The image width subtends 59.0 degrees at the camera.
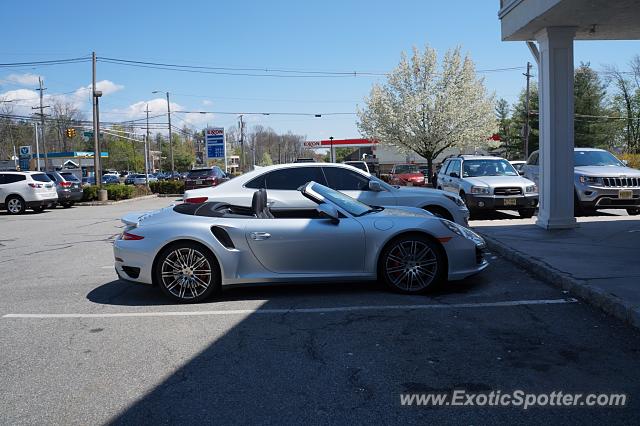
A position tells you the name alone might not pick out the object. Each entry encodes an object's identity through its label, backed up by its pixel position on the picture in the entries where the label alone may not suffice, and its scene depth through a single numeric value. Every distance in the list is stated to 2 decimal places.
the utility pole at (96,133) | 28.47
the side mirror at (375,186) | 9.22
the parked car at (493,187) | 13.66
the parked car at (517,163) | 23.02
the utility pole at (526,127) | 48.88
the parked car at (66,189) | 23.73
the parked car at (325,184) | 8.88
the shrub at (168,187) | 34.56
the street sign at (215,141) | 39.25
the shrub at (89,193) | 27.12
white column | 10.60
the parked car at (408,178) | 28.20
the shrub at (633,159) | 36.94
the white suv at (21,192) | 21.69
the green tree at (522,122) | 62.19
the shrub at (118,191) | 28.34
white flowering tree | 41.88
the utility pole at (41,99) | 66.72
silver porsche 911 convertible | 6.23
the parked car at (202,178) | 29.09
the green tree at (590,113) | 56.84
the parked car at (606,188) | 13.34
